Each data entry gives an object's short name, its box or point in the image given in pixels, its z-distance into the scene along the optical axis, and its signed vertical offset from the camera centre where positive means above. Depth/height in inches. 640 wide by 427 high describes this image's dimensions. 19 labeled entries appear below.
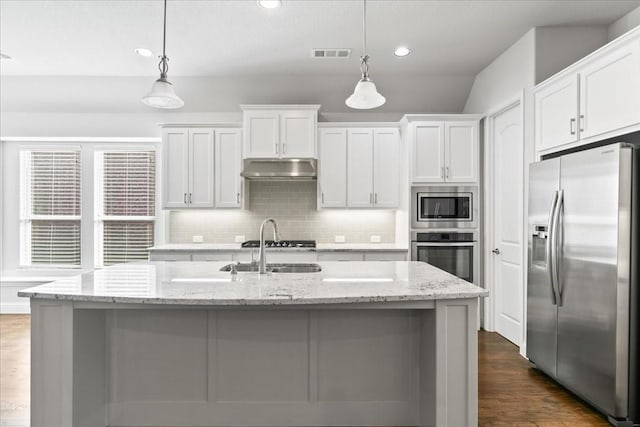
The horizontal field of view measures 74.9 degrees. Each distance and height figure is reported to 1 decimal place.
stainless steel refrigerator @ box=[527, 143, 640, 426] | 94.9 -15.3
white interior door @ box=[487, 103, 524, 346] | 156.8 -3.5
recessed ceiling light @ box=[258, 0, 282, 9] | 124.2 +62.9
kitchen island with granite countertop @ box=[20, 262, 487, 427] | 93.9 -34.3
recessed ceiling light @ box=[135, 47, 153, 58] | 160.7 +62.5
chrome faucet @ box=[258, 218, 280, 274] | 102.3 -12.0
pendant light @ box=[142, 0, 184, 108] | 102.3 +28.9
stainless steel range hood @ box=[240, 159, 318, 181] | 183.9 +19.6
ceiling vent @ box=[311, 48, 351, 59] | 162.7 +63.3
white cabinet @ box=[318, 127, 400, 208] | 190.5 +23.4
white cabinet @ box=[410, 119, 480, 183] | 179.6 +26.7
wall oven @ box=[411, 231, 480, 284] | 179.2 -16.0
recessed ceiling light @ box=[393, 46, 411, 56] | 161.6 +63.9
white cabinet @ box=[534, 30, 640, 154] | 99.8 +31.8
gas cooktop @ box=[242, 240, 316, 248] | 184.3 -14.2
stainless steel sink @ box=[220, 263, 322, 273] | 109.7 -14.9
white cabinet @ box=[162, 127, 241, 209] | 190.2 +20.5
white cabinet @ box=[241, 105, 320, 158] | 186.4 +35.9
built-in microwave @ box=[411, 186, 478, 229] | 180.4 +3.0
